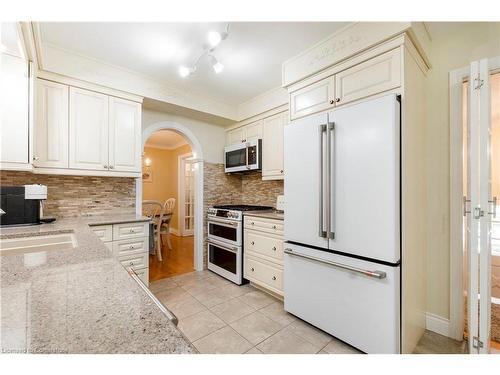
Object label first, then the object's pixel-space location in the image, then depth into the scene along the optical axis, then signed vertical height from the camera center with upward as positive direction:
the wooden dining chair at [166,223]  4.40 -0.68
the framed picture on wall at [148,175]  6.01 +0.36
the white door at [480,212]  1.39 -0.14
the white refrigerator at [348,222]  1.49 -0.25
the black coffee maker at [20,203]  1.77 -0.12
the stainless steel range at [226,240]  2.88 -0.70
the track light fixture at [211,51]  1.71 +1.14
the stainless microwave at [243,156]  3.13 +0.47
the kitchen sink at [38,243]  1.49 -0.38
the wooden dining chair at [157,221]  3.85 -0.59
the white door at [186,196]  5.95 -0.21
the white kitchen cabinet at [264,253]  2.44 -0.73
